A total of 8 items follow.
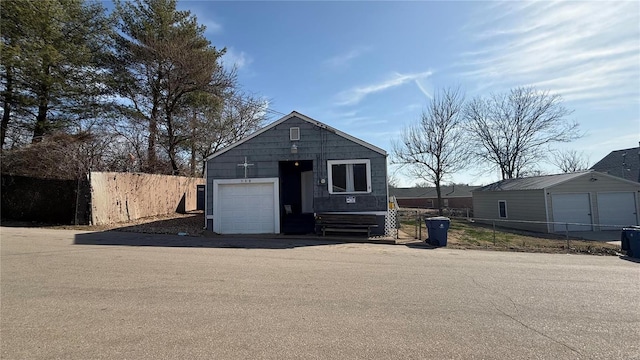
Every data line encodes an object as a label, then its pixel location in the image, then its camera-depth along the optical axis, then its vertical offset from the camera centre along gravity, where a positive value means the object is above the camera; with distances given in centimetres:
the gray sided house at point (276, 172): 1465 +150
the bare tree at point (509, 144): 3221 +551
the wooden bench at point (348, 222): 1393 -65
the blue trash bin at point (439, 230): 1284 -97
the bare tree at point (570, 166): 4359 +430
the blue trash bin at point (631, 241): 1168 -145
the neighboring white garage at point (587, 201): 2083 -7
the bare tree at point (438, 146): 2964 +492
